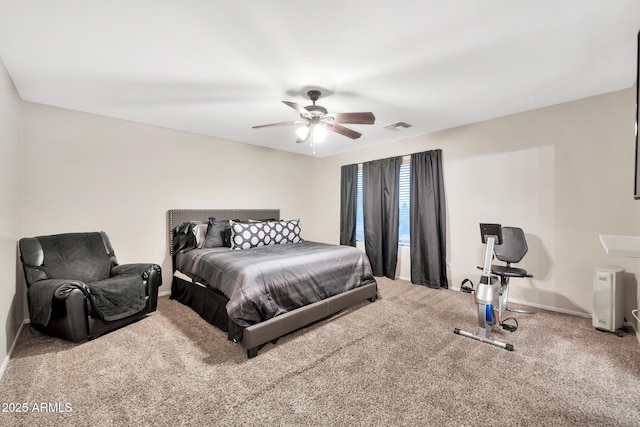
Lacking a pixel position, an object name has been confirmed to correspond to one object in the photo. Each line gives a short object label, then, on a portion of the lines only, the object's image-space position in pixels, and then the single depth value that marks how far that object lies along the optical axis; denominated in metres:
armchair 2.35
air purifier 2.57
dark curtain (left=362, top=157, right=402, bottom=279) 4.66
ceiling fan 2.63
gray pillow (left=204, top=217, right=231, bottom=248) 3.78
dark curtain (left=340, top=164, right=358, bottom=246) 5.29
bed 2.39
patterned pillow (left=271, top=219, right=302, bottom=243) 4.11
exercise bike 2.44
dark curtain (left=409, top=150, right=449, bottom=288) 4.10
